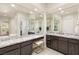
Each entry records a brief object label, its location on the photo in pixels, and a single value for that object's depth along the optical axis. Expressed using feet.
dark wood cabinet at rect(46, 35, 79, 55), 7.45
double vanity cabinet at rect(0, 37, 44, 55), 5.32
